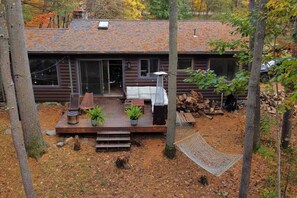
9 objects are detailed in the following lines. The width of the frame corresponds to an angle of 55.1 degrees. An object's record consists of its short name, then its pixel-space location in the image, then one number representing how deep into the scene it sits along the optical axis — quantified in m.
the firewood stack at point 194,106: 12.15
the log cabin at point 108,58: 12.33
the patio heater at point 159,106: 9.69
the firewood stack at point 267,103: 12.74
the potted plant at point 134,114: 9.70
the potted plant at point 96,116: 9.62
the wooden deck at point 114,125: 9.70
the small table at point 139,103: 11.11
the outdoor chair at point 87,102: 11.28
